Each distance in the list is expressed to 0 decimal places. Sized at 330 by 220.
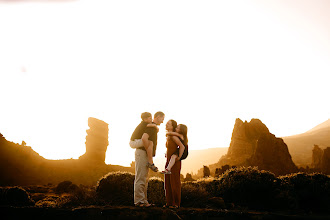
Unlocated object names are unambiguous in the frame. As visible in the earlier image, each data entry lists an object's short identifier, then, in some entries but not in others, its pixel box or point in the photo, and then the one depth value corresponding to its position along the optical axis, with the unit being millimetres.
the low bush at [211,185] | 13500
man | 6375
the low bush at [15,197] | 15109
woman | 7262
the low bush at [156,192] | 12906
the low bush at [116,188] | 12766
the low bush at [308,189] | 10969
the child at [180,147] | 7191
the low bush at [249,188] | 11523
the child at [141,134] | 6413
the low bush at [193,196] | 11413
